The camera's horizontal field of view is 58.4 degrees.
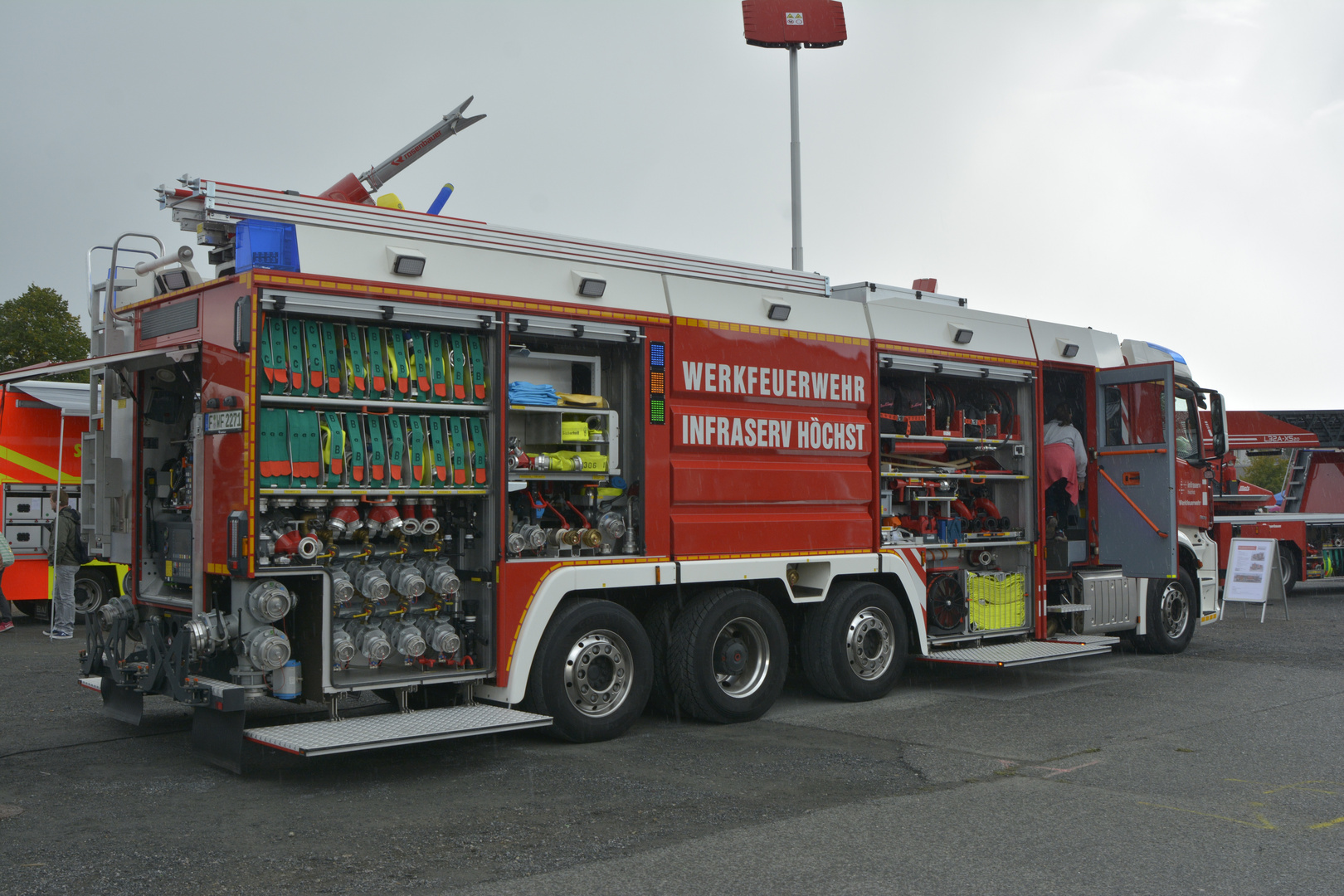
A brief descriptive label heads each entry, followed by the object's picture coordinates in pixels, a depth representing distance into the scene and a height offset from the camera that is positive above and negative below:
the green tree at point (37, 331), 31.45 +4.92
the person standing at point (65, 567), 14.02 -0.59
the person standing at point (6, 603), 14.28 -1.06
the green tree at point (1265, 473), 67.00 +2.10
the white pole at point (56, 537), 14.33 -0.24
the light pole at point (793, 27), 17.08 +6.95
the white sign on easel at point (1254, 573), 16.38 -0.87
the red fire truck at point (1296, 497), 21.61 +0.24
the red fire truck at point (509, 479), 6.95 +0.24
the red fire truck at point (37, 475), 15.84 +0.57
